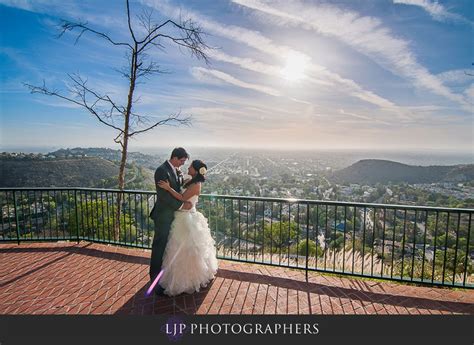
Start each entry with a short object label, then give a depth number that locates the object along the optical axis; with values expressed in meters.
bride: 3.27
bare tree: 6.11
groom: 3.27
